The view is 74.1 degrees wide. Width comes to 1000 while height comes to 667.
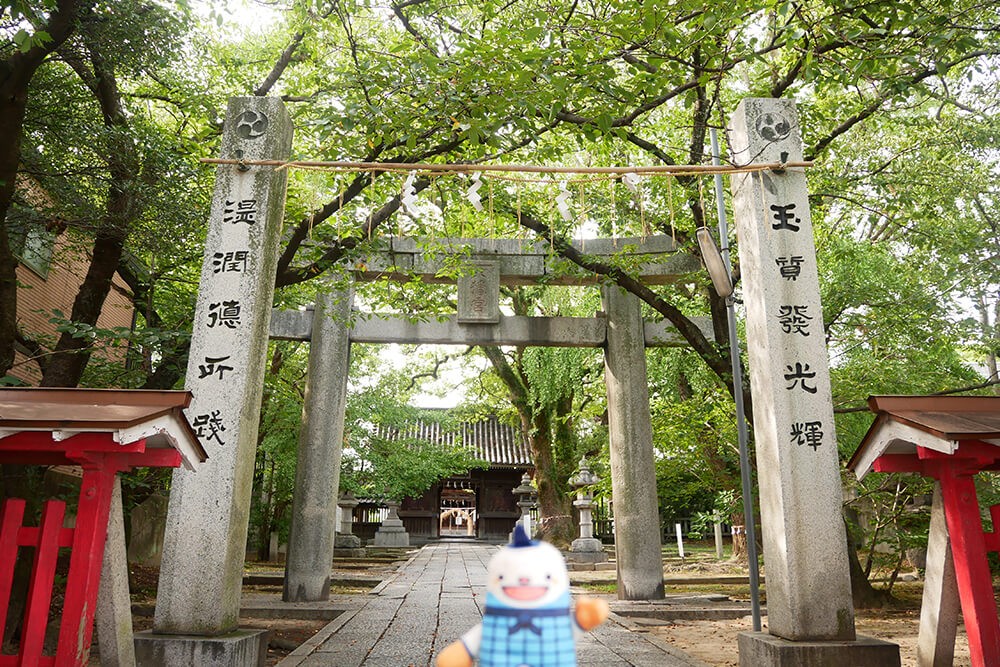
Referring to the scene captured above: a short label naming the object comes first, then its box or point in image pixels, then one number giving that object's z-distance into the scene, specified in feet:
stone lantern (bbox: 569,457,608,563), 61.36
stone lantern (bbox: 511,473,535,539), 84.53
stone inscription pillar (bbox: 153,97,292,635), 16.96
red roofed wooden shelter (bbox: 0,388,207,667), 11.87
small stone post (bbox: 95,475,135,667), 13.33
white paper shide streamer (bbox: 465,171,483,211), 18.78
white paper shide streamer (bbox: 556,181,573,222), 18.62
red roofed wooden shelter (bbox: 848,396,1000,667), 12.91
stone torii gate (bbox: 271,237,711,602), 32.63
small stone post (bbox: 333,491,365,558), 70.48
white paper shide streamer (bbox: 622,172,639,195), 19.04
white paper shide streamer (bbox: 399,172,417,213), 19.10
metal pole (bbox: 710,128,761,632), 20.74
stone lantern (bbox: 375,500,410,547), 85.30
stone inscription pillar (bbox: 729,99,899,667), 16.69
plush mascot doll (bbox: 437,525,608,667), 7.93
